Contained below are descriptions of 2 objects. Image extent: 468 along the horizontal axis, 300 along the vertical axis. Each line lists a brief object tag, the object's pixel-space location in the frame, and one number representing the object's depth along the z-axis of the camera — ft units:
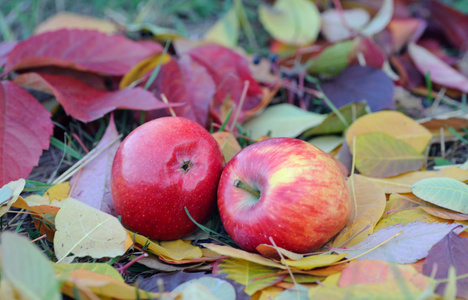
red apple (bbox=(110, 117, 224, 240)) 1.92
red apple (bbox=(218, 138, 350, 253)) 1.86
